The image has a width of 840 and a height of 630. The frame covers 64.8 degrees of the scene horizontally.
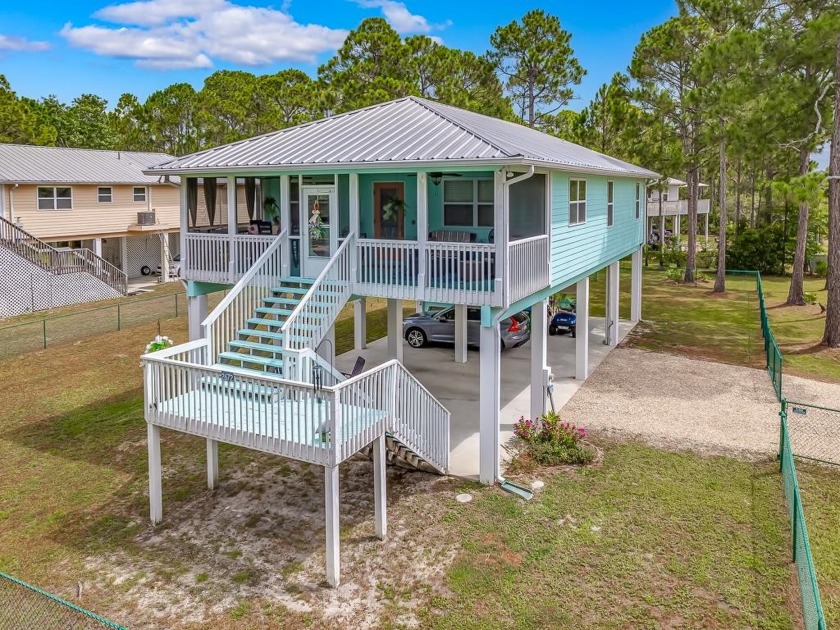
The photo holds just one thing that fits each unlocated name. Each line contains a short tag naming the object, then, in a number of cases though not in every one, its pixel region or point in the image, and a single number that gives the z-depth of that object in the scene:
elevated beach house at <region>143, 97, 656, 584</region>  9.12
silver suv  19.80
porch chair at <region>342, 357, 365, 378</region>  9.84
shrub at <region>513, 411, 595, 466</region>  11.92
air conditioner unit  34.00
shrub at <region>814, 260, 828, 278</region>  36.00
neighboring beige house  29.19
